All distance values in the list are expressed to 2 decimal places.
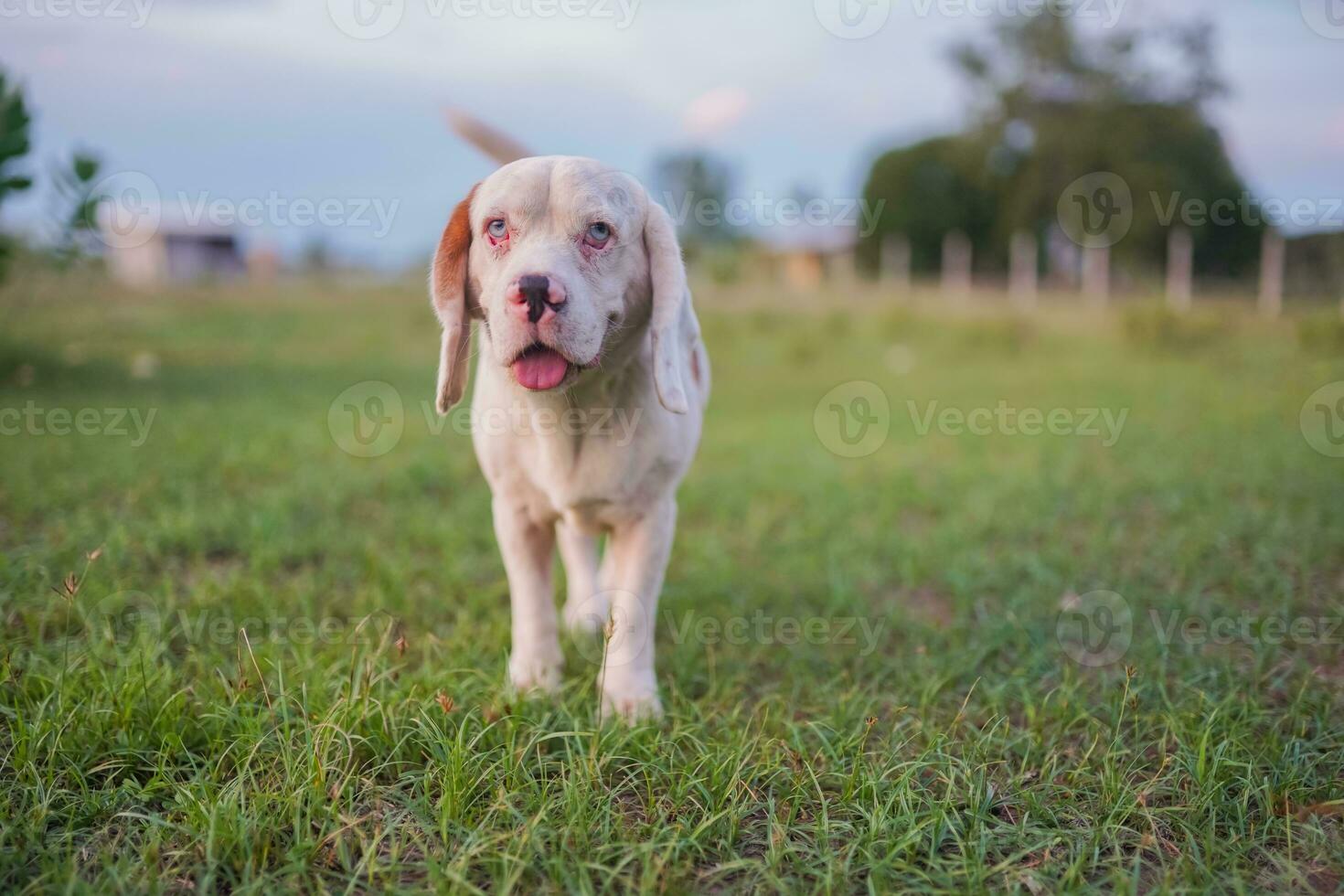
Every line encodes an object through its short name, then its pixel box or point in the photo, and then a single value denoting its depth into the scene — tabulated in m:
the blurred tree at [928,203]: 28.62
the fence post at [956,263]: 19.68
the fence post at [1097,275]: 17.34
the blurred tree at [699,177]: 24.79
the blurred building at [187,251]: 31.77
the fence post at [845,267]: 27.08
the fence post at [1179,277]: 15.19
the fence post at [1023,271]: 17.00
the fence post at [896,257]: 27.28
